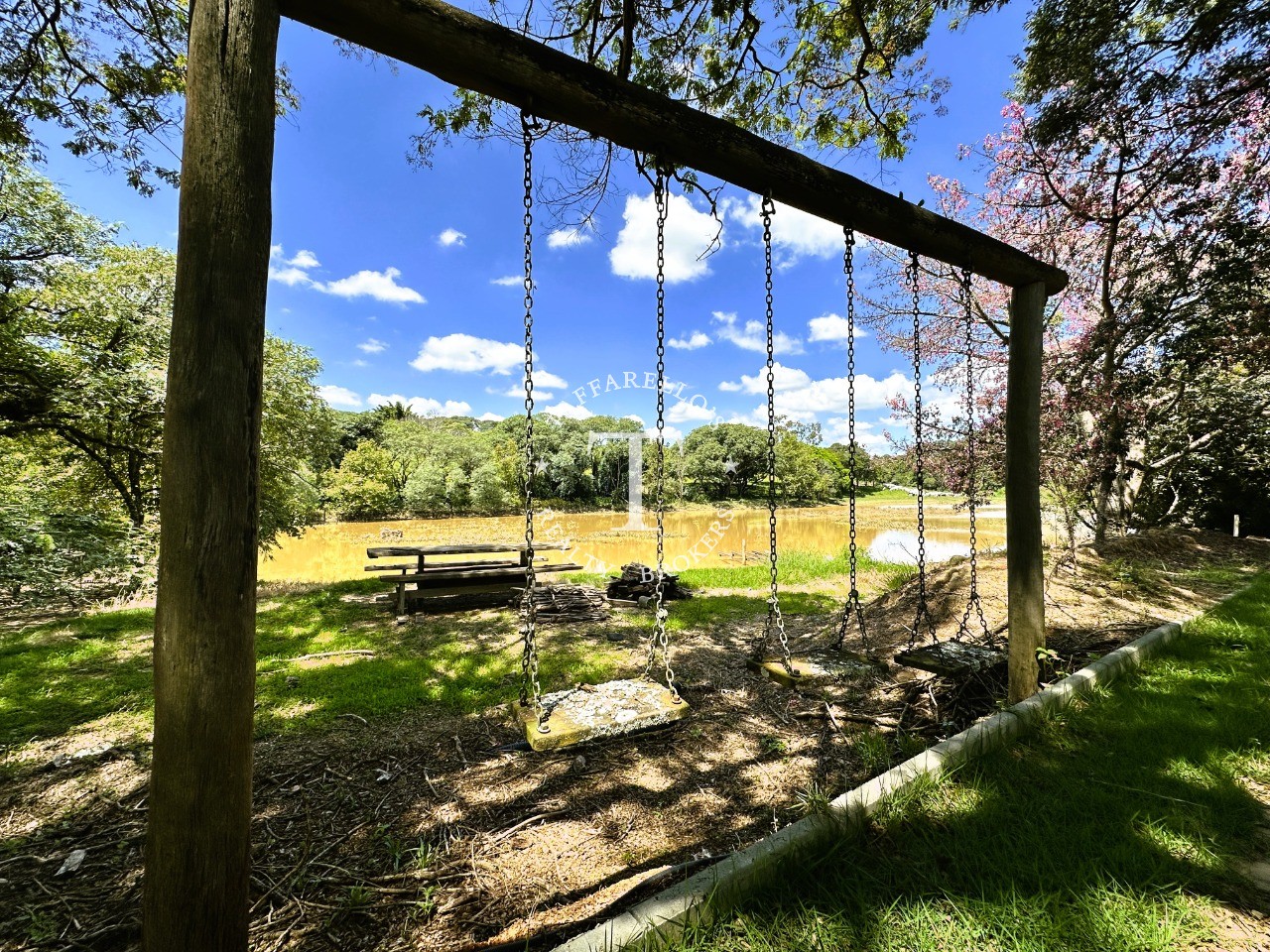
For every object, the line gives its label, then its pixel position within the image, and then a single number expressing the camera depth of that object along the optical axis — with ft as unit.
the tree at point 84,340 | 19.35
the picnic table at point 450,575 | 24.36
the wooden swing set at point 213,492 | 4.21
